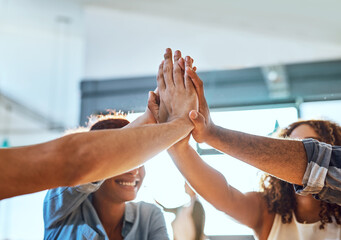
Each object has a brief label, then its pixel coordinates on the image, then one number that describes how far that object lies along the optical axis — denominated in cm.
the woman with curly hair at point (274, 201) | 121
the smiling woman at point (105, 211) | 114
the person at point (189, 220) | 147
